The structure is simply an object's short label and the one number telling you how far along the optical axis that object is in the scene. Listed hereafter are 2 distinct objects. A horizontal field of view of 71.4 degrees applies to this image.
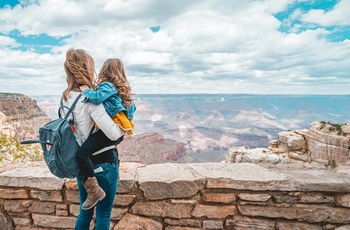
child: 1.68
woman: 1.67
